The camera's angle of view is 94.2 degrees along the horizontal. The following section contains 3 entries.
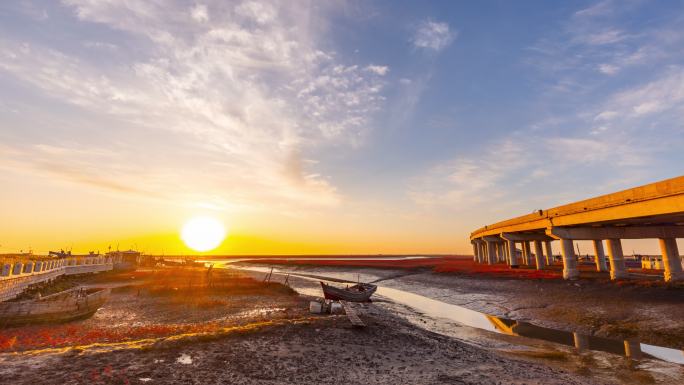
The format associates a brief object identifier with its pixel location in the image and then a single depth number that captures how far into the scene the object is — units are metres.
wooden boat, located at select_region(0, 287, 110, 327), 21.75
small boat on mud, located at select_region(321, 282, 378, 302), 33.81
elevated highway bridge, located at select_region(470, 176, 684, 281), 25.56
